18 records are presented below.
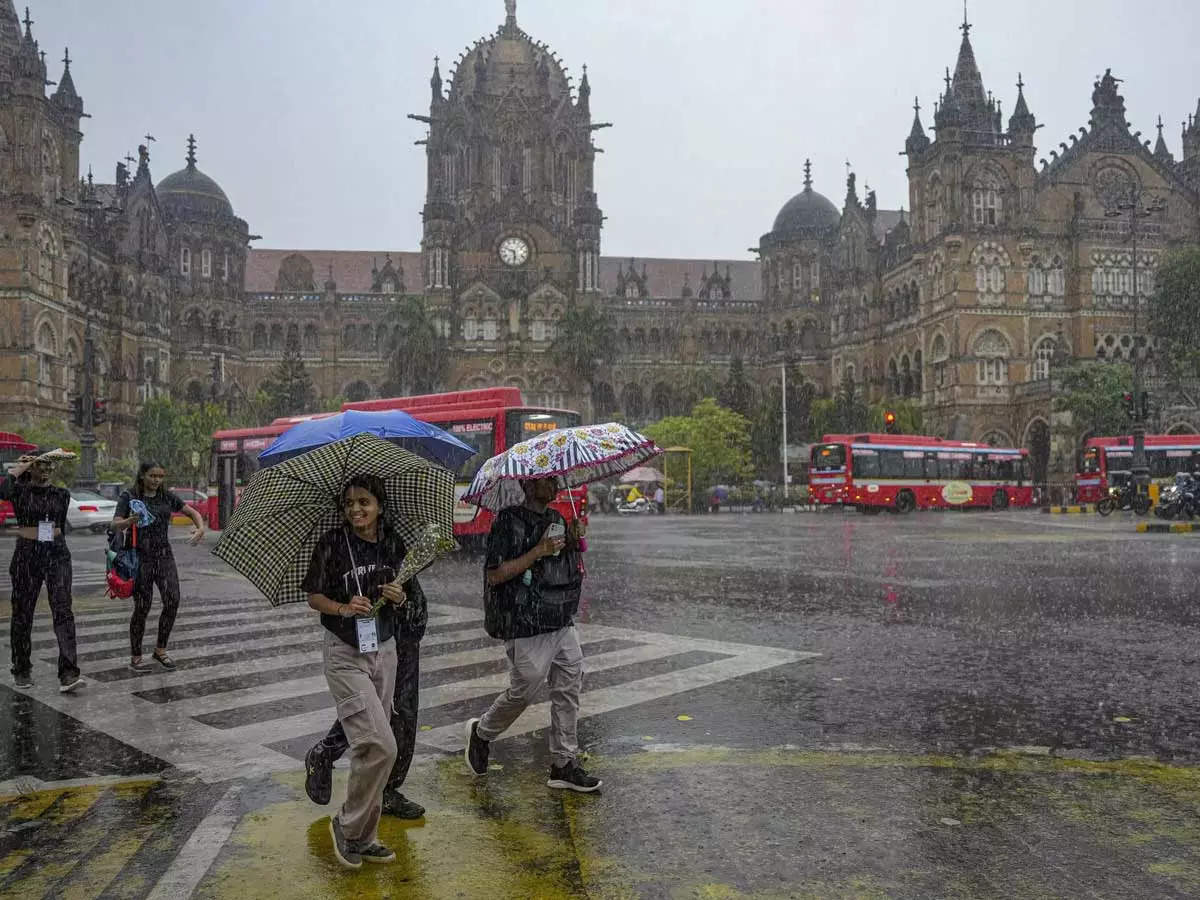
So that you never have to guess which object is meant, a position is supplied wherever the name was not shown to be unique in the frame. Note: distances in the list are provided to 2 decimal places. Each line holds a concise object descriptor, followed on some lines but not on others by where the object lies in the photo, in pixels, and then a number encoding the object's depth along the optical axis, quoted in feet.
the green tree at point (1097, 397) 155.43
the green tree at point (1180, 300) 175.83
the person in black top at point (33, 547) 26.48
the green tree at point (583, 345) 222.28
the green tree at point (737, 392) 199.52
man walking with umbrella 17.15
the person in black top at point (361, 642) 13.93
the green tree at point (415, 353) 215.92
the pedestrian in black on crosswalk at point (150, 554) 27.84
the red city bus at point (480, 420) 66.59
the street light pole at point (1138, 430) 99.60
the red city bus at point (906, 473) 127.95
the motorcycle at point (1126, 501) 105.91
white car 97.91
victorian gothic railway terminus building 171.73
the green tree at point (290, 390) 204.86
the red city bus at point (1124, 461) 131.95
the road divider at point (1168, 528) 82.89
